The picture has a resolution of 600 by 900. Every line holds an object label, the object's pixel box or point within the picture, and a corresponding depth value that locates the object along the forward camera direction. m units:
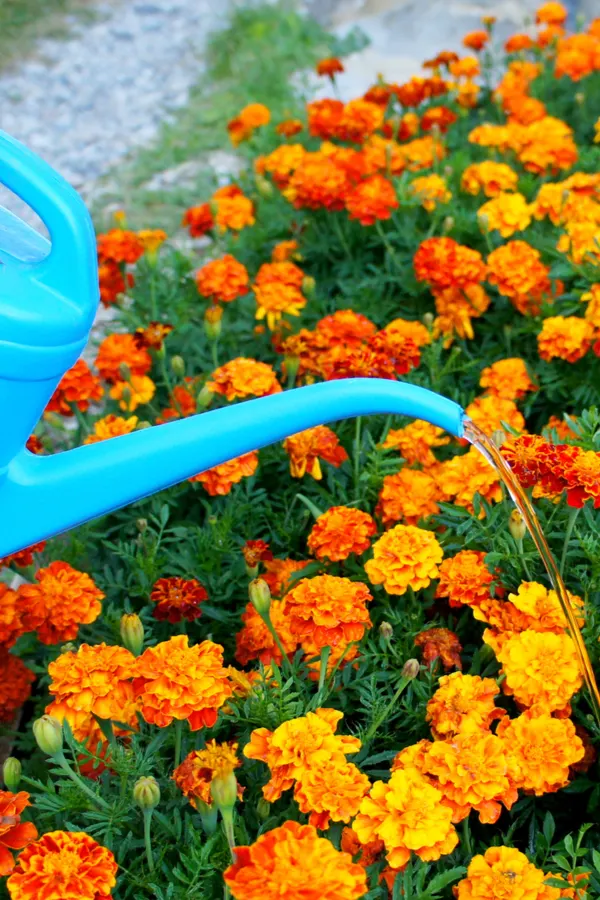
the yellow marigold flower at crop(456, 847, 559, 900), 0.88
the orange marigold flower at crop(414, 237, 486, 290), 1.68
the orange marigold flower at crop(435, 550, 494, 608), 1.18
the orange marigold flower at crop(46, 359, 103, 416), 1.53
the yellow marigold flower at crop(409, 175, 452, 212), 2.01
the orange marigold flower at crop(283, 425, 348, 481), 1.37
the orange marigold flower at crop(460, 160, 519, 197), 2.04
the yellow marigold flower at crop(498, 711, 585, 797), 0.99
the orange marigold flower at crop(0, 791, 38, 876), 0.90
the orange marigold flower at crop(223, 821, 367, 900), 0.75
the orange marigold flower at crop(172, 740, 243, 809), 0.92
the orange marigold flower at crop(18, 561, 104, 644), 1.24
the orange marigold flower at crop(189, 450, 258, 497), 1.36
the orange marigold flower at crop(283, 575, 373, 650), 1.06
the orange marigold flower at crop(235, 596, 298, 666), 1.18
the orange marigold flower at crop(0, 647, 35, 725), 1.26
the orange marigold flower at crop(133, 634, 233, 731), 0.96
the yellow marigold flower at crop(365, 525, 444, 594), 1.17
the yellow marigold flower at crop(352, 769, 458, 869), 0.87
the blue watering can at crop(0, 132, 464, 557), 0.84
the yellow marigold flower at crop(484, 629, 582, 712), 1.04
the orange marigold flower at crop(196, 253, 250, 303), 1.80
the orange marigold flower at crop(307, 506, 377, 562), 1.24
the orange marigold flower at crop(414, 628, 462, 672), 1.15
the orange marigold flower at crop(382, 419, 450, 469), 1.45
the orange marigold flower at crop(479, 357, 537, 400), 1.59
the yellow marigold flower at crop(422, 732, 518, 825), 0.92
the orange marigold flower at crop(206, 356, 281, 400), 1.41
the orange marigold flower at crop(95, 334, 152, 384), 1.68
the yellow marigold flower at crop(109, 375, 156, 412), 1.65
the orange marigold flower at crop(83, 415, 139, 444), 1.45
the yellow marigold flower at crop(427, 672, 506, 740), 0.99
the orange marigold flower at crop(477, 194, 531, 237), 1.87
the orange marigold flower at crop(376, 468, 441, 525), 1.36
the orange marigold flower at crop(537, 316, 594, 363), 1.56
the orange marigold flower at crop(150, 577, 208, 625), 1.23
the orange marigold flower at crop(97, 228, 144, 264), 1.92
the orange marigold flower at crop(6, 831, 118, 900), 0.85
